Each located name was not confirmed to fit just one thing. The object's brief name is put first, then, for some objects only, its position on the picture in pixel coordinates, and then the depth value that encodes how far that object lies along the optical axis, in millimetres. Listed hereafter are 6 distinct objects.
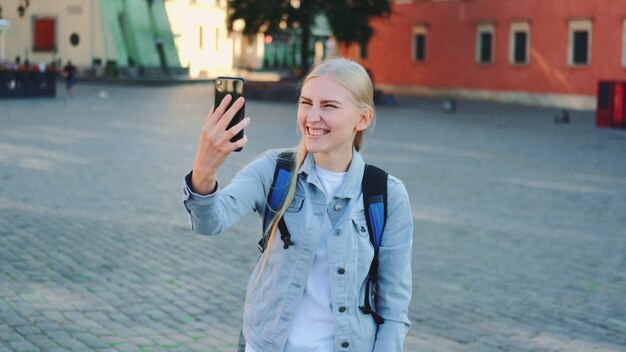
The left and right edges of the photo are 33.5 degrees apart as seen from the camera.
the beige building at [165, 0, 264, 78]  64562
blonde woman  3059
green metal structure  56469
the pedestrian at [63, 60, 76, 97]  36375
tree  42406
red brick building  39781
